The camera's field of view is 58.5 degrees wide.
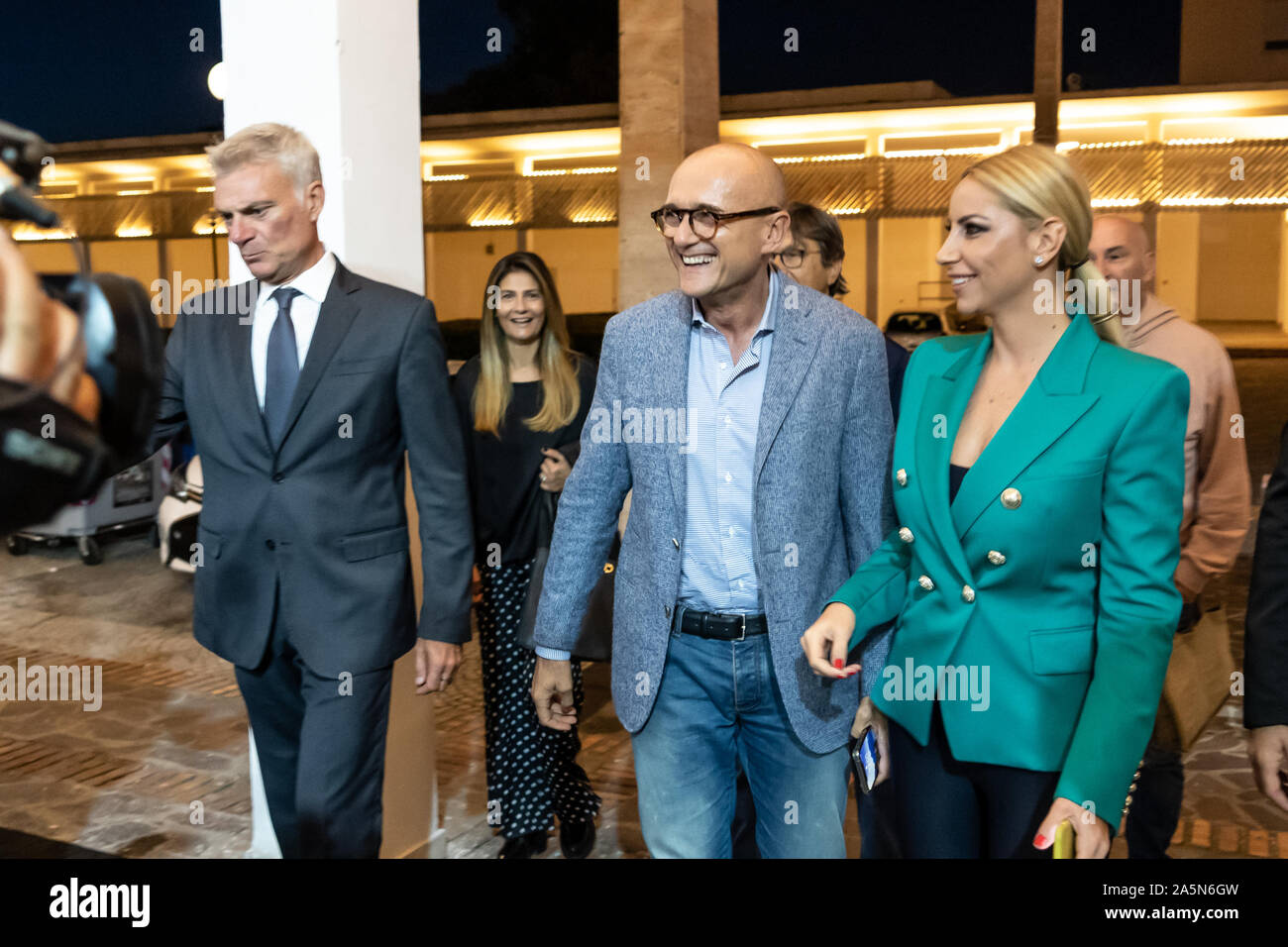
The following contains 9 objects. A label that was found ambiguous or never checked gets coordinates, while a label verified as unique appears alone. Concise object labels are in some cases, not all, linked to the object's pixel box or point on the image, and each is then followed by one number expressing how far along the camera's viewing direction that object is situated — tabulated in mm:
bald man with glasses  2580
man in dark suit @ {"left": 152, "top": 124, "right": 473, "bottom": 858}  2854
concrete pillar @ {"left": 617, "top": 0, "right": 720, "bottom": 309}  8039
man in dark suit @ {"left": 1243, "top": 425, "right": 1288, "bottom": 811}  2225
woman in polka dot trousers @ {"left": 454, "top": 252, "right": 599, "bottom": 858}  4293
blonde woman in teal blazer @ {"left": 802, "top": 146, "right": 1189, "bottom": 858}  2082
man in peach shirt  3363
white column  3666
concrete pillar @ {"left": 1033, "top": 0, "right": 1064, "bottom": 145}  12359
